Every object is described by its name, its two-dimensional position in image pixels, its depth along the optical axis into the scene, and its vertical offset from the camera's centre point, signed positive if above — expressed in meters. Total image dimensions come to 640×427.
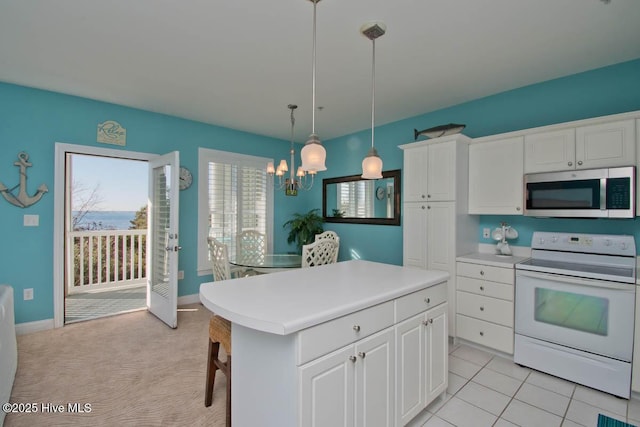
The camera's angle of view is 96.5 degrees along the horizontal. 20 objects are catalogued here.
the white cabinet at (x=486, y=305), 2.54 -0.86
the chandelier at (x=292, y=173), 3.19 +0.45
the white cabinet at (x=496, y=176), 2.71 +0.37
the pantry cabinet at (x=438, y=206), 2.90 +0.08
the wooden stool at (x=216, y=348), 1.72 -0.90
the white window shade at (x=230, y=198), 4.16 +0.22
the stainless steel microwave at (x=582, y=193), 2.15 +0.17
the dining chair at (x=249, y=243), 4.09 -0.45
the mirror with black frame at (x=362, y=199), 4.05 +0.22
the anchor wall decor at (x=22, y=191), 2.92 +0.21
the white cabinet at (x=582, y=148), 2.17 +0.55
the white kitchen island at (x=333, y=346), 1.14 -0.63
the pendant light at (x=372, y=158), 1.82 +0.35
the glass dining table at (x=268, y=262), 2.99 -0.57
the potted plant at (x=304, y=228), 4.77 -0.26
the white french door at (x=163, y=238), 3.21 -0.32
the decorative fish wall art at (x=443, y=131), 2.98 +0.90
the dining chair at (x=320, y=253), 3.01 -0.44
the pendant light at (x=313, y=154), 1.56 +0.32
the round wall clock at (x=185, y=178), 3.94 +0.47
